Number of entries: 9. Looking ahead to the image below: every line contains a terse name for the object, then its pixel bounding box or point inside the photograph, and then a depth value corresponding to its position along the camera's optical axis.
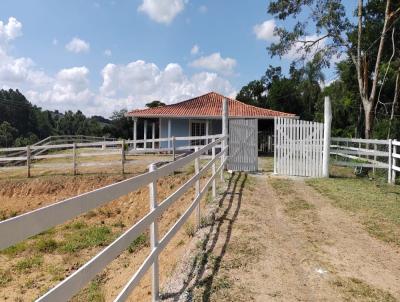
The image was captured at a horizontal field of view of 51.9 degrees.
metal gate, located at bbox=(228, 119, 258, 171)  13.42
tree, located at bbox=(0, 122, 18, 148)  72.62
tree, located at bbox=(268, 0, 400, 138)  20.41
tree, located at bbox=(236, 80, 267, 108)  51.28
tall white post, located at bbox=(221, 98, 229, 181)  11.75
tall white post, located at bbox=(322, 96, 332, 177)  12.80
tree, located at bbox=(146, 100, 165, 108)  51.17
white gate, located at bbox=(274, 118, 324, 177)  12.93
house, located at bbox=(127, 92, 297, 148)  25.52
